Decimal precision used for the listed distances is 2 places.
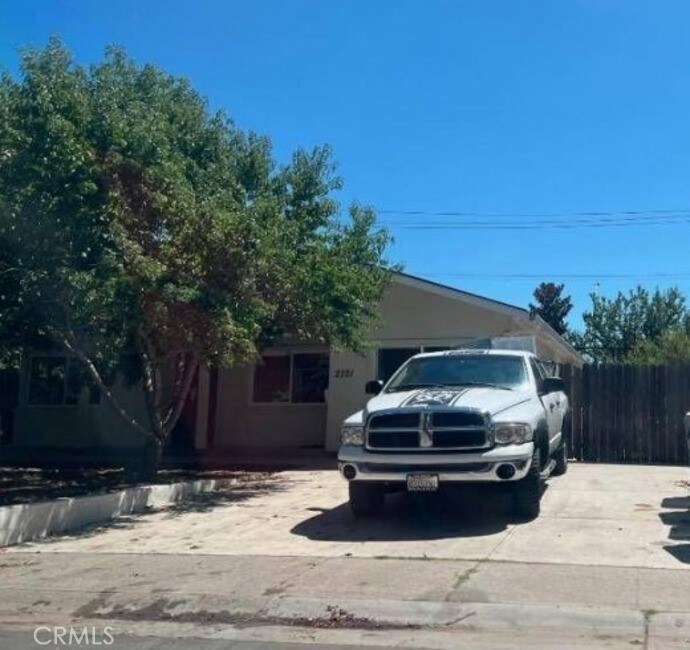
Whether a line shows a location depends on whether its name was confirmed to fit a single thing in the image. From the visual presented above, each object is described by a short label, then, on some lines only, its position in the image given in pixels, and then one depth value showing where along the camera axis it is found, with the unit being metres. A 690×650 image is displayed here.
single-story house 19.92
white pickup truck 10.47
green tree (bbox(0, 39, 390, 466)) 12.02
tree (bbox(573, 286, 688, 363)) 50.28
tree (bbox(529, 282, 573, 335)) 58.41
